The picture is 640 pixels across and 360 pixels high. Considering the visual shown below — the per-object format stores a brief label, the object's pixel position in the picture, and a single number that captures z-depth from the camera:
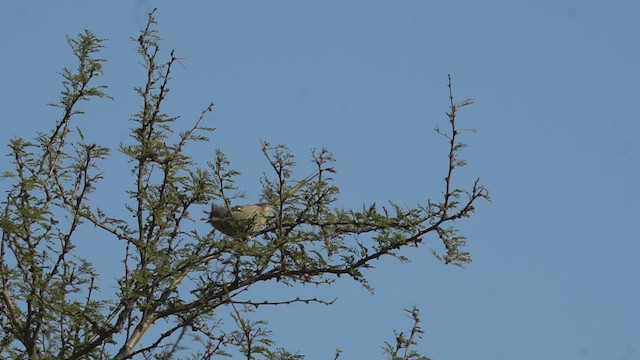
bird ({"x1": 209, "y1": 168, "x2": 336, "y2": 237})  16.23
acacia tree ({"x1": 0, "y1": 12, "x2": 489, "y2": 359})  15.81
